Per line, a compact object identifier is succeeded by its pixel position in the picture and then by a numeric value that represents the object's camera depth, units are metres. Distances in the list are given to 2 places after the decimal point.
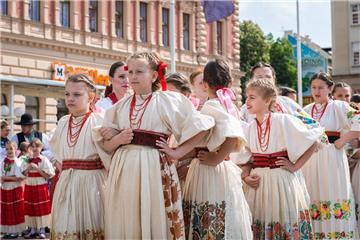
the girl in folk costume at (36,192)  16.79
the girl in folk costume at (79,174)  7.51
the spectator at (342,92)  12.15
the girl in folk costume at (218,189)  7.35
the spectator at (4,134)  16.70
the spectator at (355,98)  14.39
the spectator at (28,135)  17.55
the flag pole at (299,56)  37.15
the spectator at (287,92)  12.59
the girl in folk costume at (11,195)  16.47
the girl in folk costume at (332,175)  10.18
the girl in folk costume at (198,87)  9.13
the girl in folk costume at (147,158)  6.86
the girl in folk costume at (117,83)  9.06
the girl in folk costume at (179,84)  9.19
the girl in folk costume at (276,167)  8.16
